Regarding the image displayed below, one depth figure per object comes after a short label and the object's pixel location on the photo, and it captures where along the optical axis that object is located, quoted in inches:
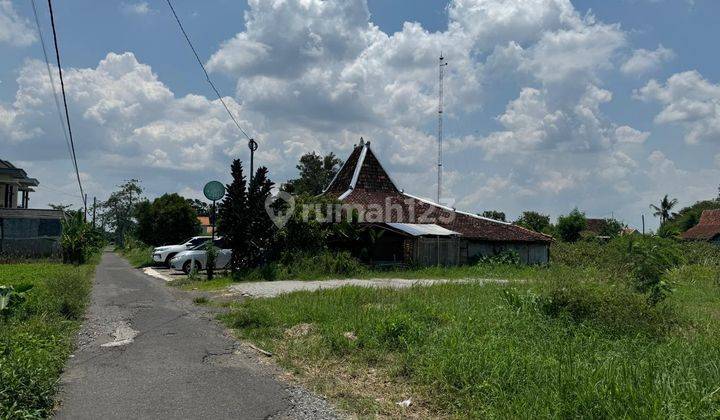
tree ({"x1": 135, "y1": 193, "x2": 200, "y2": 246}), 1270.9
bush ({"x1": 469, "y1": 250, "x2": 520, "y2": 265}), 926.4
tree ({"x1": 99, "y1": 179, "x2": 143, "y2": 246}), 2519.7
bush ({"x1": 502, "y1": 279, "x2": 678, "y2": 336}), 312.5
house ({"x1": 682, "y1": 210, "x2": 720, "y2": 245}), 1878.7
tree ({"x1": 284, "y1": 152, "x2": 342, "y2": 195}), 1755.7
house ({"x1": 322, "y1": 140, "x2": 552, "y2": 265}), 888.9
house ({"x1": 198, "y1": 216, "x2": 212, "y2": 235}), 2820.1
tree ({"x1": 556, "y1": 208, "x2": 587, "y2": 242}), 1835.6
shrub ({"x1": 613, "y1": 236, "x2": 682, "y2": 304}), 355.3
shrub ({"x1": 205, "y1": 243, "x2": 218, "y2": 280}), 706.2
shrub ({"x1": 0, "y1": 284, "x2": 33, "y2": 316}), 315.3
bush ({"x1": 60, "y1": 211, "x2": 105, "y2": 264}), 1039.6
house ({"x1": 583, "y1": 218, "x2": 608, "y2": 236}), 2491.0
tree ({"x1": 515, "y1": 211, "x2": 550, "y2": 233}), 1915.6
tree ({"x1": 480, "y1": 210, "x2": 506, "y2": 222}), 2177.9
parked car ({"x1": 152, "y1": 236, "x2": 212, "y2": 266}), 977.8
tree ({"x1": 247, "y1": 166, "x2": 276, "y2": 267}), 748.0
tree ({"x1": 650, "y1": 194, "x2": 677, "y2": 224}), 2650.1
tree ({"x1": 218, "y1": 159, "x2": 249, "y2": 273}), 741.3
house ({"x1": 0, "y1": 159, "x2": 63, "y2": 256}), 1098.1
